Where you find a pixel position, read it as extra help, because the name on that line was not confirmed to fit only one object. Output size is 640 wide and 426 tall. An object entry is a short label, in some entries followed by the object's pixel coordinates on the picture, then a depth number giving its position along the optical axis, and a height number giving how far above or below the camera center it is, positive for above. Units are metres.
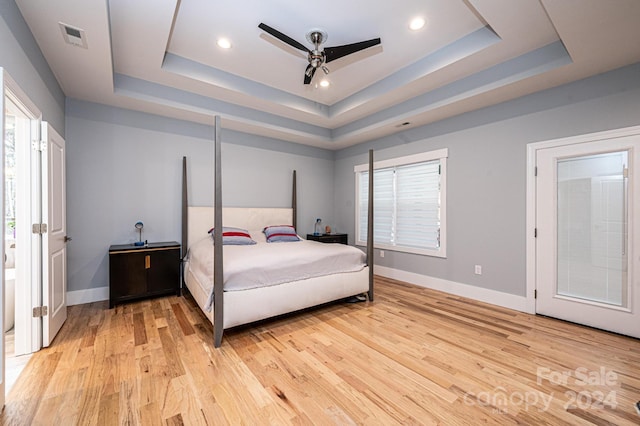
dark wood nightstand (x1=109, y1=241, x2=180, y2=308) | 3.22 -0.76
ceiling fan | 2.42 +1.52
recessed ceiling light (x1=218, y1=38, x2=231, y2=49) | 2.75 +1.77
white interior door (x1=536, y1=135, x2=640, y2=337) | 2.54 -0.23
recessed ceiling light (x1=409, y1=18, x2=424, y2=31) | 2.48 +1.78
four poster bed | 2.43 -0.63
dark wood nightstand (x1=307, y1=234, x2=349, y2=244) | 5.05 -0.52
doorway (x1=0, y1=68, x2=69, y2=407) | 2.18 -0.19
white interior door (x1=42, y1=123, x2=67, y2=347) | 2.31 -0.22
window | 4.03 +0.14
